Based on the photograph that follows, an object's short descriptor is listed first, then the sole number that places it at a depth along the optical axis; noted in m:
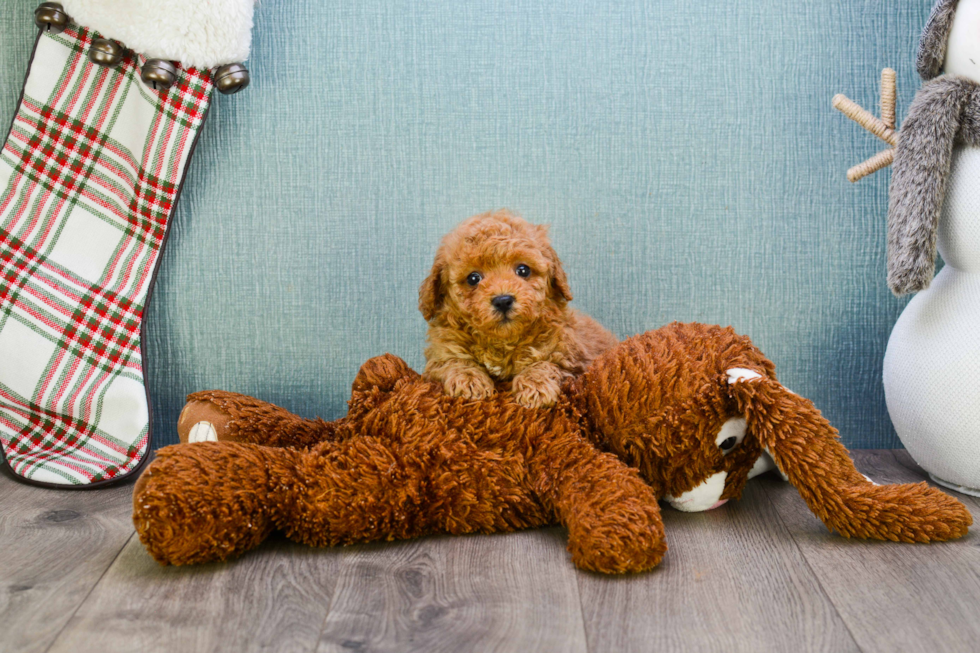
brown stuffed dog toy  0.95
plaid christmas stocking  1.29
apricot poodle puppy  1.05
